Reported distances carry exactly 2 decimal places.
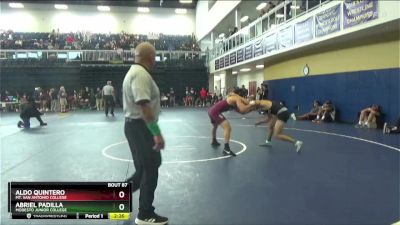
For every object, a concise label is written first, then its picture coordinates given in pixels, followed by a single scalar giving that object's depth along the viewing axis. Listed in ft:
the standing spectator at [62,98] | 58.43
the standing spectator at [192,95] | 63.44
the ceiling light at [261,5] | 66.64
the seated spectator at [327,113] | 42.29
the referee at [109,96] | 44.43
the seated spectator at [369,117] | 34.71
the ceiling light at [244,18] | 79.91
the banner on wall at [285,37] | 44.11
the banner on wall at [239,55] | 62.28
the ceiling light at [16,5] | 105.03
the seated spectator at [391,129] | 30.42
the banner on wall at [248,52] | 57.88
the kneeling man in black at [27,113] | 37.68
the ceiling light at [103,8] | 108.91
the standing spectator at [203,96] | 62.42
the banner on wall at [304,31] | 39.58
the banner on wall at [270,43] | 48.98
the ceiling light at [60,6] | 107.86
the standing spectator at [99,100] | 61.54
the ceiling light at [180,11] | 112.06
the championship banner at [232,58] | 66.79
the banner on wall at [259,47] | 53.21
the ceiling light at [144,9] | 111.14
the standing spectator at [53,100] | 56.00
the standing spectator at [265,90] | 52.97
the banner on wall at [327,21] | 34.68
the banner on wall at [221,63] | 75.44
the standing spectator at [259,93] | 52.13
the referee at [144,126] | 8.43
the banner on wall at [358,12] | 29.32
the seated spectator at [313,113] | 44.42
